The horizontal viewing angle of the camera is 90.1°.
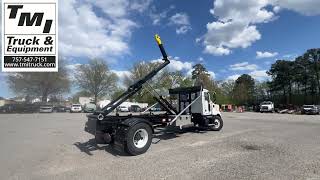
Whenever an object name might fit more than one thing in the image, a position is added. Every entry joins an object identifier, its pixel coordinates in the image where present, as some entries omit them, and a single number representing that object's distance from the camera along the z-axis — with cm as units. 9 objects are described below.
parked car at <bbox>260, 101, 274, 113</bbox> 2712
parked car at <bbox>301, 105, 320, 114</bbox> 2372
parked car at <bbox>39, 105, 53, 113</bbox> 2649
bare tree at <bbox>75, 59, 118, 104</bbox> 3820
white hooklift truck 552
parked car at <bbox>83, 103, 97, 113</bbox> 2499
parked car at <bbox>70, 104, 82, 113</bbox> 2864
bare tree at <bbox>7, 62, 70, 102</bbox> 3343
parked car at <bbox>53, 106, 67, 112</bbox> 3037
